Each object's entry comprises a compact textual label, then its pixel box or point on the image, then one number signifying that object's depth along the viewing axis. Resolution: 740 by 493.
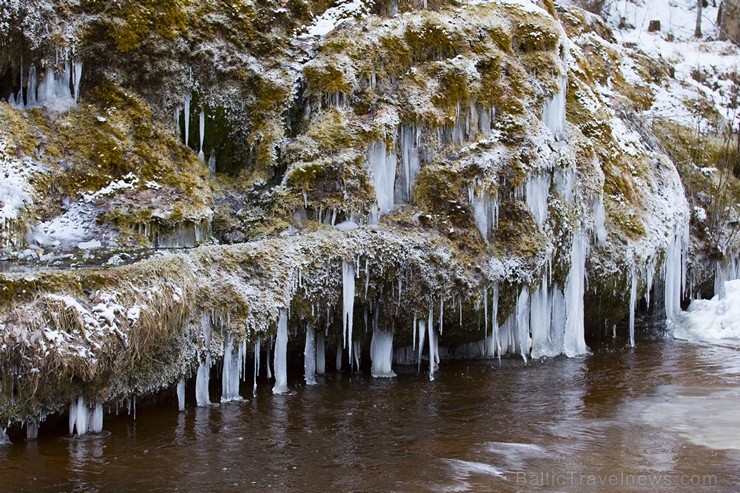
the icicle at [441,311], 13.34
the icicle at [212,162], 14.52
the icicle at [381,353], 13.58
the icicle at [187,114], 14.29
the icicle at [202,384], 10.91
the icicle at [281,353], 11.88
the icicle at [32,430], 9.12
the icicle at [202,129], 14.48
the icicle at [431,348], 13.34
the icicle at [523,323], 14.41
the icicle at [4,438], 8.88
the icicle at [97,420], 9.56
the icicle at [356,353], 14.10
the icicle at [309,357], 12.82
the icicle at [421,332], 13.35
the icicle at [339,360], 14.07
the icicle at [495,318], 13.89
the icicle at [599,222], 15.71
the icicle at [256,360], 11.66
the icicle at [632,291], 15.98
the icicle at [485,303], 13.68
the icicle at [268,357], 12.23
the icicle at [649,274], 16.46
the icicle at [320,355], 13.55
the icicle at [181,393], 10.76
